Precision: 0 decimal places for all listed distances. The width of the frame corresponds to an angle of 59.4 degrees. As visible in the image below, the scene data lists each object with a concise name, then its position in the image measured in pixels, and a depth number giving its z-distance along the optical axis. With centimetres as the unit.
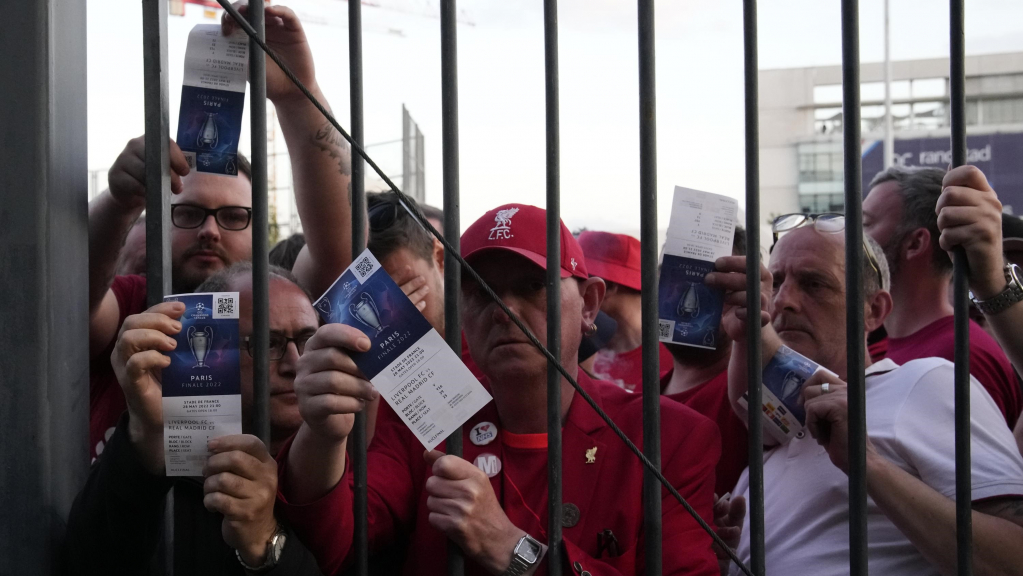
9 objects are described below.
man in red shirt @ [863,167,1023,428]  290
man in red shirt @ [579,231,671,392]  374
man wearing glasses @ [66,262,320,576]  138
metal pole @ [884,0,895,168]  2801
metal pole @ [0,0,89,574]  137
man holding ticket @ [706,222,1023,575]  160
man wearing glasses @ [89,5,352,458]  169
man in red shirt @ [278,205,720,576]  143
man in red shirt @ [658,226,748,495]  240
